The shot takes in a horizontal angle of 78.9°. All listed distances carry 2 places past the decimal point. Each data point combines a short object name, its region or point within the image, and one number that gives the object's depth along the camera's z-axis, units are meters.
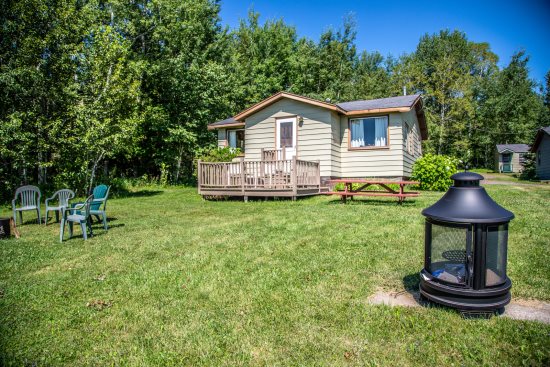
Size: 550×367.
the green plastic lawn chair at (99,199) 7.44
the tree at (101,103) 14.20
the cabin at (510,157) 38.19
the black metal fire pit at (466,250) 2.79
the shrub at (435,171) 13.96
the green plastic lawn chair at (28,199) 9.16
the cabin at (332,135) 14.62
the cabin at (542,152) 24.53
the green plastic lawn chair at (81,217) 6.61
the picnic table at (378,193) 9.39
